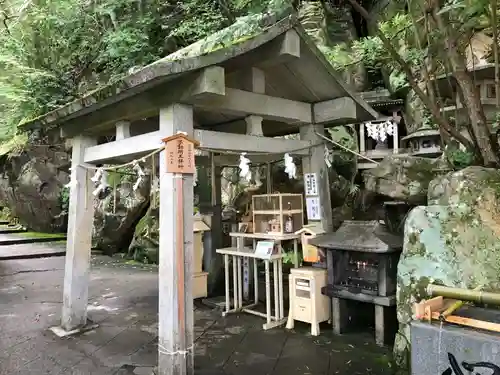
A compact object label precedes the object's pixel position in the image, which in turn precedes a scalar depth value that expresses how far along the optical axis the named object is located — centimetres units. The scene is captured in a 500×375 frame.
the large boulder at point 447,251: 400
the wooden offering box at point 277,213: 608
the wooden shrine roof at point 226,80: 409
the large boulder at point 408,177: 783
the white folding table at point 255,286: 593
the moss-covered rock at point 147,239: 1266
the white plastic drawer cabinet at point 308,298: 559
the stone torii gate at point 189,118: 421
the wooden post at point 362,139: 1541
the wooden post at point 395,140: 1470
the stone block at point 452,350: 288
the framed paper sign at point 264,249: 571
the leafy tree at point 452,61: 466
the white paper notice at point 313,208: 601
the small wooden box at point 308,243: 583
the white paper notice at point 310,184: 604
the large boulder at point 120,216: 1411
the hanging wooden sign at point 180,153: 420
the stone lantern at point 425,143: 1240
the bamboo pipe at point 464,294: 310
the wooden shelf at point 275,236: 579
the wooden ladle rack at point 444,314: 301
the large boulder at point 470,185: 431
